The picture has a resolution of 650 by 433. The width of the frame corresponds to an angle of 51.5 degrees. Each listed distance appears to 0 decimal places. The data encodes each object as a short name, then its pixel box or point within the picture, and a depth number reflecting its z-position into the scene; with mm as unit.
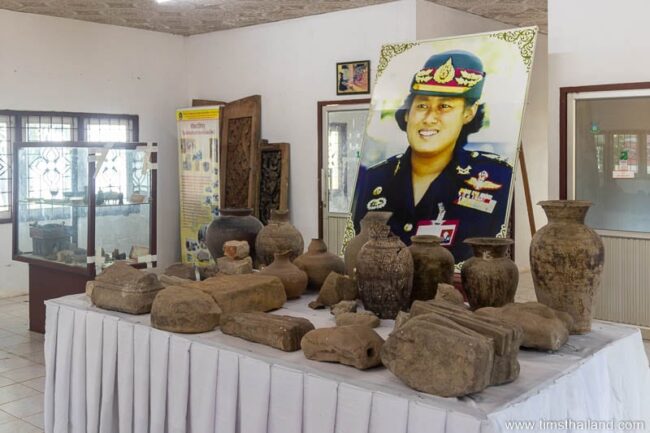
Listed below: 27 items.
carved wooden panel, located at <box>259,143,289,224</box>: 8055
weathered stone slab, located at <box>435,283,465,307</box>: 2906
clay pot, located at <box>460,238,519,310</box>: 2908
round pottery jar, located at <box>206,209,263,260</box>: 4137
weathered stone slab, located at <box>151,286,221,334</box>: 2861
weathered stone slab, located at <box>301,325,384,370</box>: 2389
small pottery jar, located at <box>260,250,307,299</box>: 3400
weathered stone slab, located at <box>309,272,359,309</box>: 3283
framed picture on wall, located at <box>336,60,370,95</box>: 7318
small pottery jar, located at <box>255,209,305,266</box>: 3803
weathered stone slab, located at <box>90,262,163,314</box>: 3199
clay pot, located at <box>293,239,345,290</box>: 3641
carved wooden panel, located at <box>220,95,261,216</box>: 8070
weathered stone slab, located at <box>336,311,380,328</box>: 2840
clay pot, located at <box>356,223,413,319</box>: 2973
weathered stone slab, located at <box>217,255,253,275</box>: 3553
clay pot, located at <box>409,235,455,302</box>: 3137
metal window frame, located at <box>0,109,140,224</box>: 7578
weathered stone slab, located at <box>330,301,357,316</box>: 3086
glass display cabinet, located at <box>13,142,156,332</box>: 5590
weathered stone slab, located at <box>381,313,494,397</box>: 2082
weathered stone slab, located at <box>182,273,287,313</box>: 3025
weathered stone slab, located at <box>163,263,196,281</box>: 3859
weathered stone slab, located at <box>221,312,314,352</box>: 2637
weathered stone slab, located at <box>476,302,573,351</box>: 2527
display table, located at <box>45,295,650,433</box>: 2143
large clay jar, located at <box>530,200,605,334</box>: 2795
